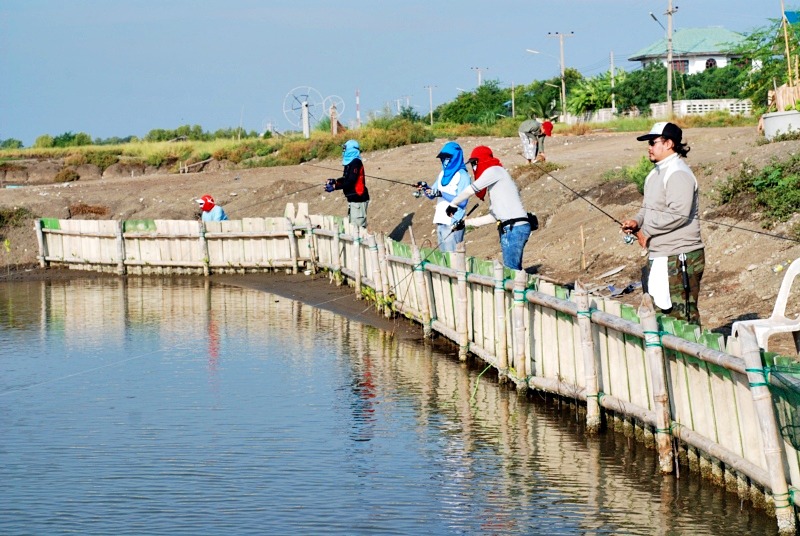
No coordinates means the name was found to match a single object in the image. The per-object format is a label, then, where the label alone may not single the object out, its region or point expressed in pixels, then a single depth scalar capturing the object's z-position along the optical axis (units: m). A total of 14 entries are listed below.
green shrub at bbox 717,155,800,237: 13.94
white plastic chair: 8.17
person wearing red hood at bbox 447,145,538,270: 11.52
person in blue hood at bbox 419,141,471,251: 13.57
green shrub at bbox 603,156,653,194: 18.16
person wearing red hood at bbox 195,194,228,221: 22.31
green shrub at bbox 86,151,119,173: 52.53
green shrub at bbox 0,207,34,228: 26.80
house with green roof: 87.69
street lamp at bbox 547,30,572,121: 60.34
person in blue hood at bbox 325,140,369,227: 17.97
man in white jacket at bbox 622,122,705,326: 8.23
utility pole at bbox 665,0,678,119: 47.08
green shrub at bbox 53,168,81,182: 49.66
